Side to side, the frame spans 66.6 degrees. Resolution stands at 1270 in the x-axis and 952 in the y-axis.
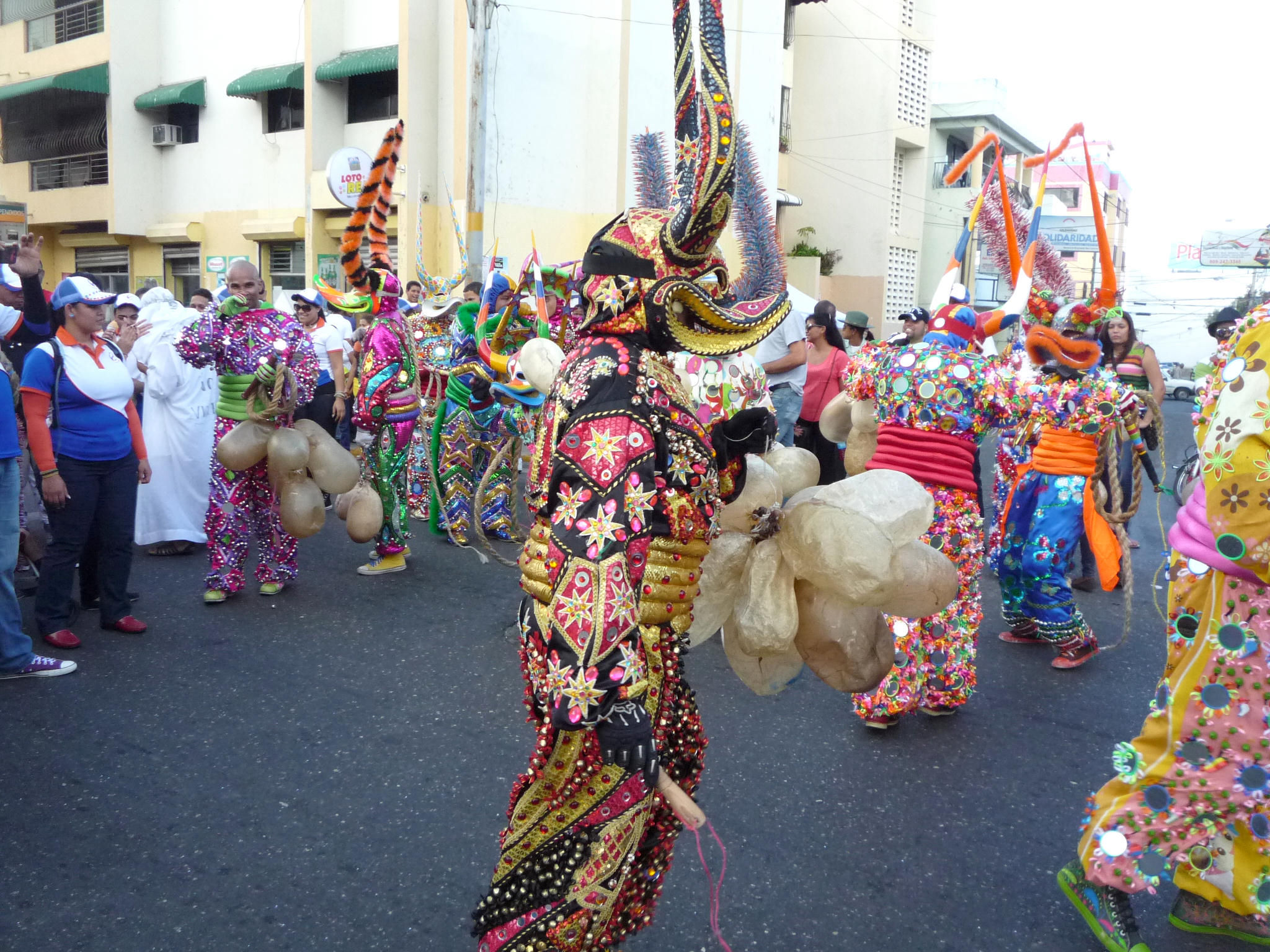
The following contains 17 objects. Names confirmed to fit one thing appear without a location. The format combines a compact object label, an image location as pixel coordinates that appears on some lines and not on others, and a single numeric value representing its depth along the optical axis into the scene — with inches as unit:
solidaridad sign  1238.9
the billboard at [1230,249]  1550.2
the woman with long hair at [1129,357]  292.0
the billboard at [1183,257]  2277.3
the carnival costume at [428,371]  312.0
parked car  1376.7
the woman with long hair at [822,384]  290.8
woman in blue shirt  189.0
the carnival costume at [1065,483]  201.6
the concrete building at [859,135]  999.6
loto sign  549.0
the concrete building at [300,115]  637.9
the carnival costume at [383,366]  244.4
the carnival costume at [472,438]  272.2
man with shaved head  219.9
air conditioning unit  837.8
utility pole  483.8
